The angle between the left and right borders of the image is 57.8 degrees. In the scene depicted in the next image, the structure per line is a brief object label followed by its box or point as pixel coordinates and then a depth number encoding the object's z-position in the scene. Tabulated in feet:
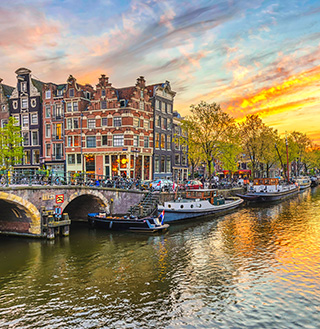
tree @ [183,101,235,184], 148.05
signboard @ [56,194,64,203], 84.64
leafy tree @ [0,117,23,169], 126.00
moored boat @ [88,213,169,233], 86.48
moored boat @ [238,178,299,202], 161.25
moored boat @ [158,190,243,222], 102.83
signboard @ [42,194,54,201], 80.87
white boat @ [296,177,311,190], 240.63
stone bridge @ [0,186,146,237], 75.41
